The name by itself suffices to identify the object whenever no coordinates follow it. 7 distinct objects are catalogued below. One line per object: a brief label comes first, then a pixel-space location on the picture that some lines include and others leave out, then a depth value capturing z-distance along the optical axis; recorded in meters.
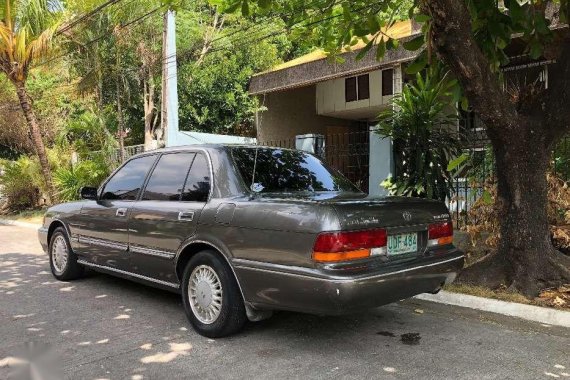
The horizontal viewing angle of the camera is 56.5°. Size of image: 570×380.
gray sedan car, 3.76
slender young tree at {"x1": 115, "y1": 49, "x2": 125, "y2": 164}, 16.78
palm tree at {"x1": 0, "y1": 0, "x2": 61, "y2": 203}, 14.39
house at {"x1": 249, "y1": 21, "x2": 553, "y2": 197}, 9.22
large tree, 5.06
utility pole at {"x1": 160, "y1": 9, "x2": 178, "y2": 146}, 15.07
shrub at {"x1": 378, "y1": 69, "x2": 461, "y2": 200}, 7.52
